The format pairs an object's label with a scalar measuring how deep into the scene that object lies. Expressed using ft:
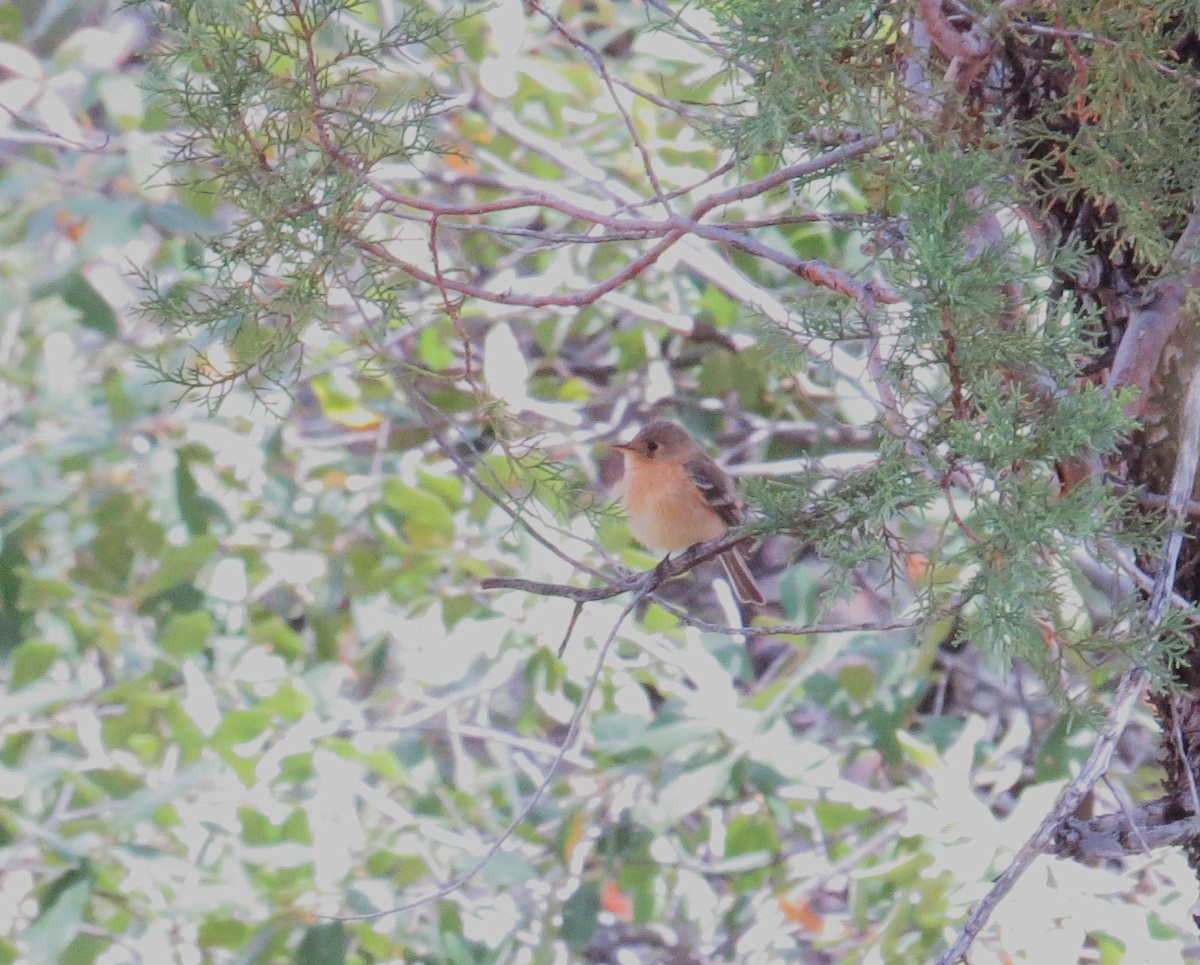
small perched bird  30.32
